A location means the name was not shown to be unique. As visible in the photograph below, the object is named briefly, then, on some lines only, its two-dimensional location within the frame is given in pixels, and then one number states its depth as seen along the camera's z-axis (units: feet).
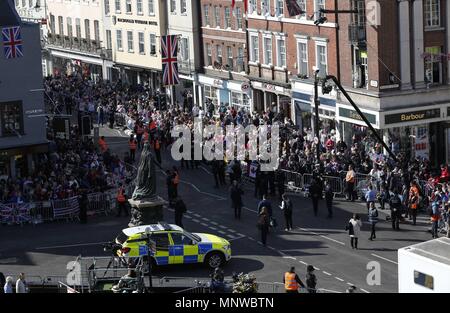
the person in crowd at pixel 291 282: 88.33
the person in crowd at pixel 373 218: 117.60
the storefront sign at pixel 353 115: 161.89
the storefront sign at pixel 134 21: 253.03
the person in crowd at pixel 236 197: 130.93
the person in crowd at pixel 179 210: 124.07
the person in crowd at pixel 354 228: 112.98
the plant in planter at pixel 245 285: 85.97
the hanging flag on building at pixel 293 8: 168.45
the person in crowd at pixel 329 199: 129.80
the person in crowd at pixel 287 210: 122.83
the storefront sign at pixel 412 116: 160.66
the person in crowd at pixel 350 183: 140.05
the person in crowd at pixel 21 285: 90.02
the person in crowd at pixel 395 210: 122.31
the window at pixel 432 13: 162.20
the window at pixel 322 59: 179.63
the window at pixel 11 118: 153.89
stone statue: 120.47
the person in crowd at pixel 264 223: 116.67
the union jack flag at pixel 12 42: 149.89
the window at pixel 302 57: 186.91
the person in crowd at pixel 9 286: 90.47
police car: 106.32
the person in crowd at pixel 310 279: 89.92
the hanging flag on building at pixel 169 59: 181.68
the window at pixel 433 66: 163.63
